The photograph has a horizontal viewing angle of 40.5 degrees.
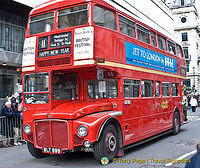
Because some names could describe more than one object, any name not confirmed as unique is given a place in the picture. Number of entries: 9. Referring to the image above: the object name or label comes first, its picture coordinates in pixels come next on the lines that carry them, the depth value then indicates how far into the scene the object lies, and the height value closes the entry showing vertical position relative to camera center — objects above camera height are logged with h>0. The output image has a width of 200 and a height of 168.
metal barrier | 9.97 -1.30
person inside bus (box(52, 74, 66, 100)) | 7.14 +0.19
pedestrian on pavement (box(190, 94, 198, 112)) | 27.14 -1.02
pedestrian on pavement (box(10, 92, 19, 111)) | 10.67 -0.26
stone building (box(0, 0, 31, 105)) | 15.12 +3.15
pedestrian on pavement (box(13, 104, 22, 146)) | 10.41 -1.10
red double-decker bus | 6.37 +0.37
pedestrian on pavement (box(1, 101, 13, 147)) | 9.98 -1.08
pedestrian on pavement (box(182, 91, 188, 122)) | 13.51 -0.78
